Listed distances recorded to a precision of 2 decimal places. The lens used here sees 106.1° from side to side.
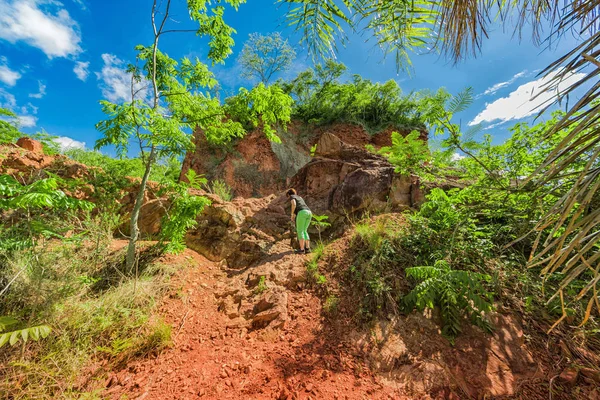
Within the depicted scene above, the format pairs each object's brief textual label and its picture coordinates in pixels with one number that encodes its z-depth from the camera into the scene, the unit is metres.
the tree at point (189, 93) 4.03
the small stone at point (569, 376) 2.28
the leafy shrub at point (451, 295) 2.66
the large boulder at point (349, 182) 5.84
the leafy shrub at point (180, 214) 4.21
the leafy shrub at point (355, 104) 12.74
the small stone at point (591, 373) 2.25
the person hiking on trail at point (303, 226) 4.98
